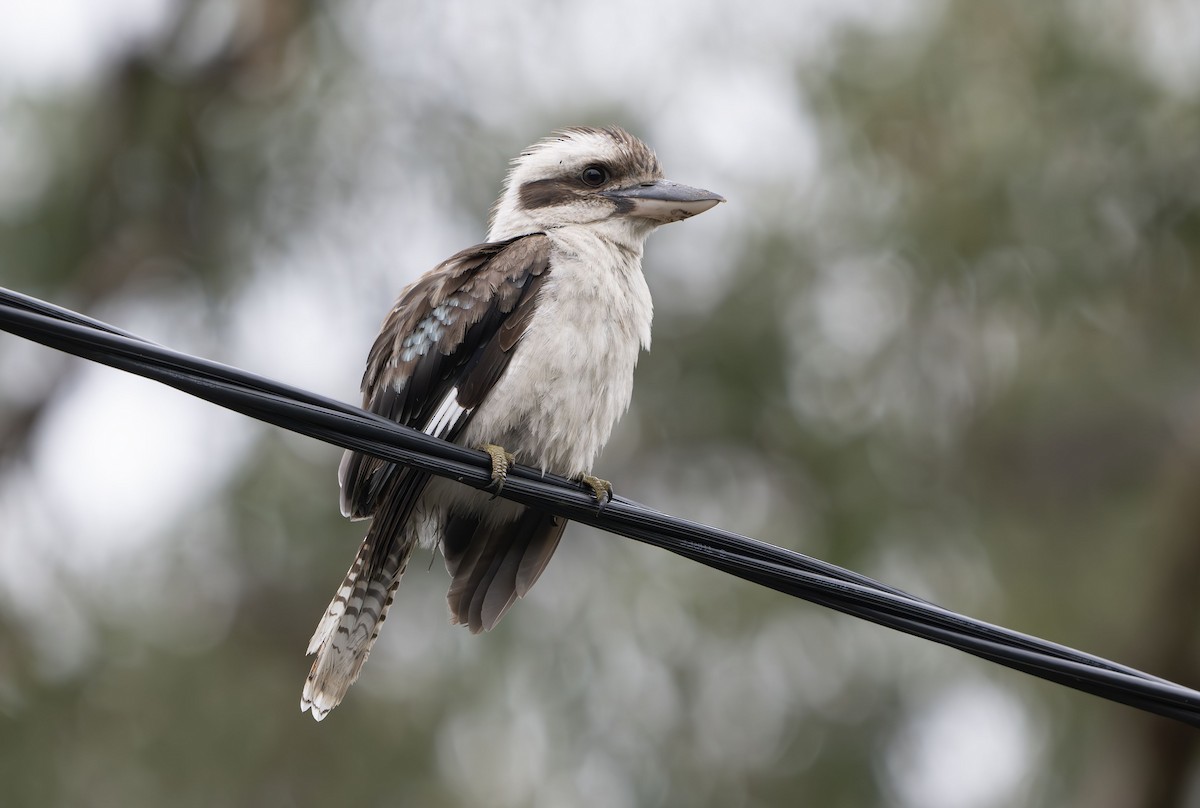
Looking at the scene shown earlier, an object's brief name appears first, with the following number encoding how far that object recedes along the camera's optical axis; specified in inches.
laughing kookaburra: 278.4
